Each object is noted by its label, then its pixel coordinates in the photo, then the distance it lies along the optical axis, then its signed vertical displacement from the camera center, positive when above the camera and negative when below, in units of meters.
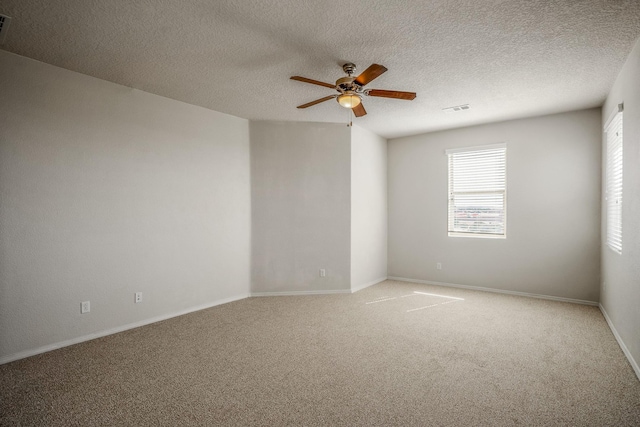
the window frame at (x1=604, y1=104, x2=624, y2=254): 3.31 +0.26
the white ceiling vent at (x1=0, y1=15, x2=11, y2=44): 2.39 +1.35
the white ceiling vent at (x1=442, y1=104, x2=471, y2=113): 4.37 +1.28
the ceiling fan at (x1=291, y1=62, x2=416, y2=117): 2.86 +1.05
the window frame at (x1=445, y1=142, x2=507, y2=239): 5.13 +0.18
